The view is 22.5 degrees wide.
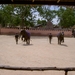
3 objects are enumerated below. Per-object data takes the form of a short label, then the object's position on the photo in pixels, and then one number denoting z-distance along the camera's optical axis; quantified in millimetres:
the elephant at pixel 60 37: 20445
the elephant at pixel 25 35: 19084
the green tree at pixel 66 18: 56125
